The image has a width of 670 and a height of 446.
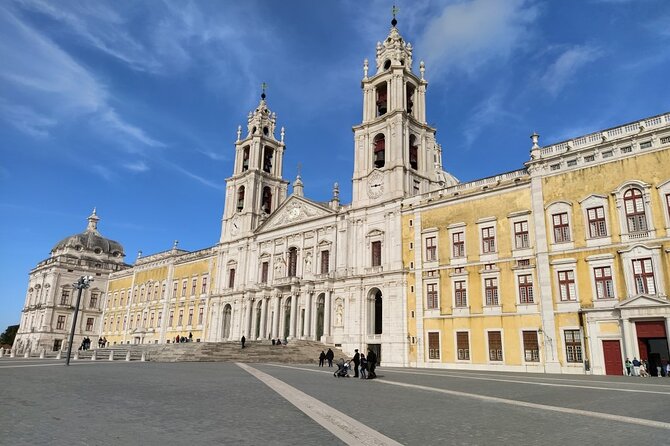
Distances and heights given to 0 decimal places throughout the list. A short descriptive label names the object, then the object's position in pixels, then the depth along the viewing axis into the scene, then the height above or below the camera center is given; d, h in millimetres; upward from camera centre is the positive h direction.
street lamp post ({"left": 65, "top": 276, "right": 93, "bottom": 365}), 30839 +3817
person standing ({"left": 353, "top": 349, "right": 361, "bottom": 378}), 23495 -571
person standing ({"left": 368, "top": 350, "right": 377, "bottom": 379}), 22250 -674
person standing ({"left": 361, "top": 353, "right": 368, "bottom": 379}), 22330 -781
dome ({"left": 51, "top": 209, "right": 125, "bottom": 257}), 79562 +16474
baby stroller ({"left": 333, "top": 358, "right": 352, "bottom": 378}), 23469 -938
